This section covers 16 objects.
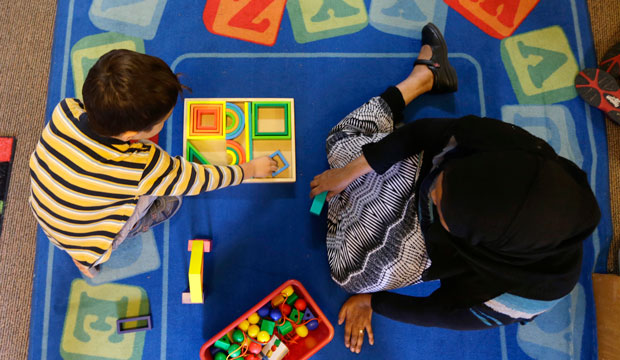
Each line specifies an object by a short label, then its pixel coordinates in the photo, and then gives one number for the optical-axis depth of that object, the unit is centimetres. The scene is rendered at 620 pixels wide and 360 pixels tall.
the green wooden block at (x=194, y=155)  110
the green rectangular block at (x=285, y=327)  103
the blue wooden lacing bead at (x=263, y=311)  104
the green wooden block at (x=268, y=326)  102
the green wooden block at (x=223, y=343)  99
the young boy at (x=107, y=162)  70
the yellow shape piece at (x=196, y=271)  99
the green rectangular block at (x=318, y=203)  108
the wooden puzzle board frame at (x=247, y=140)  110
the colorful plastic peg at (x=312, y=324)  104
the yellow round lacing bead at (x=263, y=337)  101
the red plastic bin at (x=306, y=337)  98
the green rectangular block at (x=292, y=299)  106
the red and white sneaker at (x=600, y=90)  123
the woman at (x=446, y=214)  51
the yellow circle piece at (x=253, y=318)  104
